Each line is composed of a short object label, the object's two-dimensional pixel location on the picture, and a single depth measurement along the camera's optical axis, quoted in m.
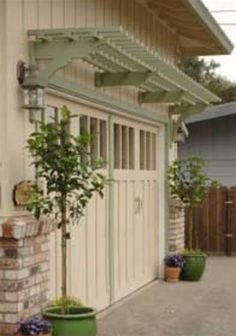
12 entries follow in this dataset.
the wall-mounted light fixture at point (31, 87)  5.75
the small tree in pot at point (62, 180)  5.58
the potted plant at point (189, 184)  10.88
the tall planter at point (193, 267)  10.43
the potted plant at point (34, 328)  5.33
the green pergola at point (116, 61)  5.96
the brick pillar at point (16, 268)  5.42
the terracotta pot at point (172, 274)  10.42
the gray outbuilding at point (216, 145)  15.43
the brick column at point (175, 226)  11.19
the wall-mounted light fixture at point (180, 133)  11.39
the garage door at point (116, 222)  7.42
